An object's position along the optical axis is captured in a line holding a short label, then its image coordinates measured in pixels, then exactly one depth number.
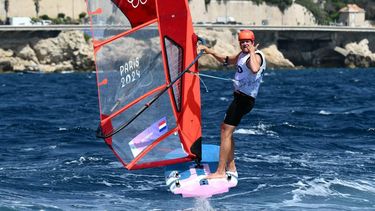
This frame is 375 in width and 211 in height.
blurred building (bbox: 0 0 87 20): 179.50
